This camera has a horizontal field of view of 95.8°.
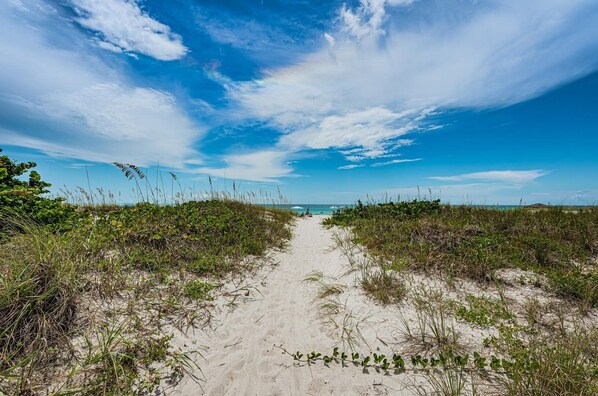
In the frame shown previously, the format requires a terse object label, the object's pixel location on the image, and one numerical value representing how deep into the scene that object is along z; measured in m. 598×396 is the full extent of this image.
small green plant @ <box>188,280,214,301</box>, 5.39
